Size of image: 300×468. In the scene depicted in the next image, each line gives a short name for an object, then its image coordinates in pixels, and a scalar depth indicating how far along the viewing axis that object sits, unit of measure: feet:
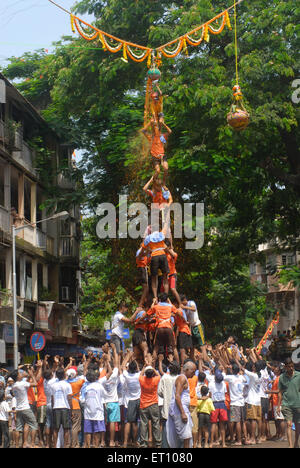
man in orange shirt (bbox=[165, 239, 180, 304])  72.28
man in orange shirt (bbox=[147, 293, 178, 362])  66.28
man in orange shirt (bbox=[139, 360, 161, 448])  48.93
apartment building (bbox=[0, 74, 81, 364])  101.96
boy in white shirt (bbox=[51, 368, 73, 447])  52.95
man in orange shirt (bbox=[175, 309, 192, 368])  69.51
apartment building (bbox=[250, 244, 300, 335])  224.94
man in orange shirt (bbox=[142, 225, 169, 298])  71.15
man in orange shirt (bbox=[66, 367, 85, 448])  54.60
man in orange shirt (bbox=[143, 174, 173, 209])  73.51
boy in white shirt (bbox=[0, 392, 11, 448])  52.01
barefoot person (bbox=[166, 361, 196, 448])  41.57
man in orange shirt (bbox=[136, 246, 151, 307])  72.74
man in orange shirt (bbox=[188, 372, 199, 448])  50.88
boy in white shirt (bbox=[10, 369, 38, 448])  52.24
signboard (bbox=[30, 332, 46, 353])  76.38
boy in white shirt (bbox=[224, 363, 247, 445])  55.47
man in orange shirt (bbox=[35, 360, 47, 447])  56.39
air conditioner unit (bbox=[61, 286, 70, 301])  133.90
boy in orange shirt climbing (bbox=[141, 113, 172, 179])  74.13
